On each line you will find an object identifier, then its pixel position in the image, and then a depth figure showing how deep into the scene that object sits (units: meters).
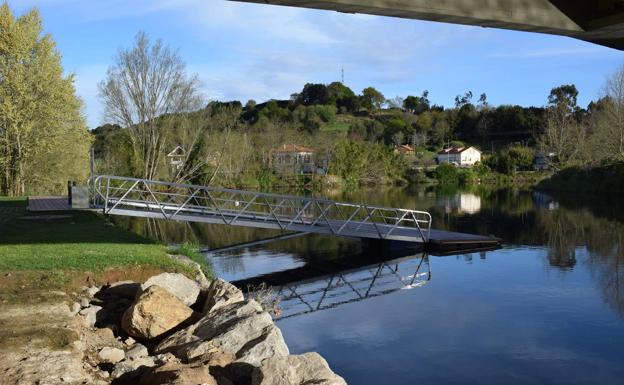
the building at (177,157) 45.91
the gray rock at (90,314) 9.01
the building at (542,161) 72.29
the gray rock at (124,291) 10.46
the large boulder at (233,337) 7.52
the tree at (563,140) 65.62
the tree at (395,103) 164.00
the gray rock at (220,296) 9.52
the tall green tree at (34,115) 30.06
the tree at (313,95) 162.12
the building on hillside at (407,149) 92.84
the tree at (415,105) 162.75
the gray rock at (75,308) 8.95
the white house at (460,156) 94.06
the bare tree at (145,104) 41.84
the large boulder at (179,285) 10.36
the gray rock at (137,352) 7.80
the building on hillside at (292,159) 65.00
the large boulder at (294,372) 6.54
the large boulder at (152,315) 8.55
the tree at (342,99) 156.00
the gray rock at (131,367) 6.95
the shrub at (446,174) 74.94
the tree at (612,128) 48.53
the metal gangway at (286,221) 17.69
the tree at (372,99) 159.00
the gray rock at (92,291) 10.27
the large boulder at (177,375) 6.02
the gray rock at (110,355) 7.49
